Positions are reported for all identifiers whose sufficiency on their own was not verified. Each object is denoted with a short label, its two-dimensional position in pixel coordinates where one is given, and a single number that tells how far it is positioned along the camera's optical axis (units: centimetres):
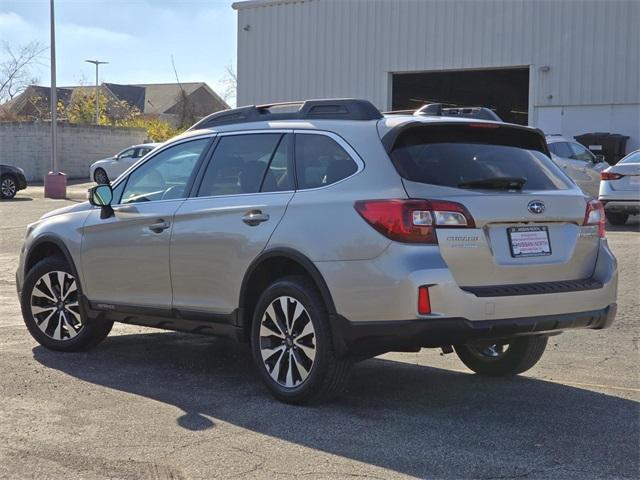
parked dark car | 2687
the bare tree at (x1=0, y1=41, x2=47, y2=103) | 5825
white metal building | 2684
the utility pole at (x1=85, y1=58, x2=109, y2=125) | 7475
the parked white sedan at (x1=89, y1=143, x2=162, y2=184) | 3312
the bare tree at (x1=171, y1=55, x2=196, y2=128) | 6278
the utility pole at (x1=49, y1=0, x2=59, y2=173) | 2912
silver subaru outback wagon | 498
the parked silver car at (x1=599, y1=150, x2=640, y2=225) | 1597
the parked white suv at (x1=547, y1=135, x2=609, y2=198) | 1855
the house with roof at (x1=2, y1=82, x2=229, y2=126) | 7131
